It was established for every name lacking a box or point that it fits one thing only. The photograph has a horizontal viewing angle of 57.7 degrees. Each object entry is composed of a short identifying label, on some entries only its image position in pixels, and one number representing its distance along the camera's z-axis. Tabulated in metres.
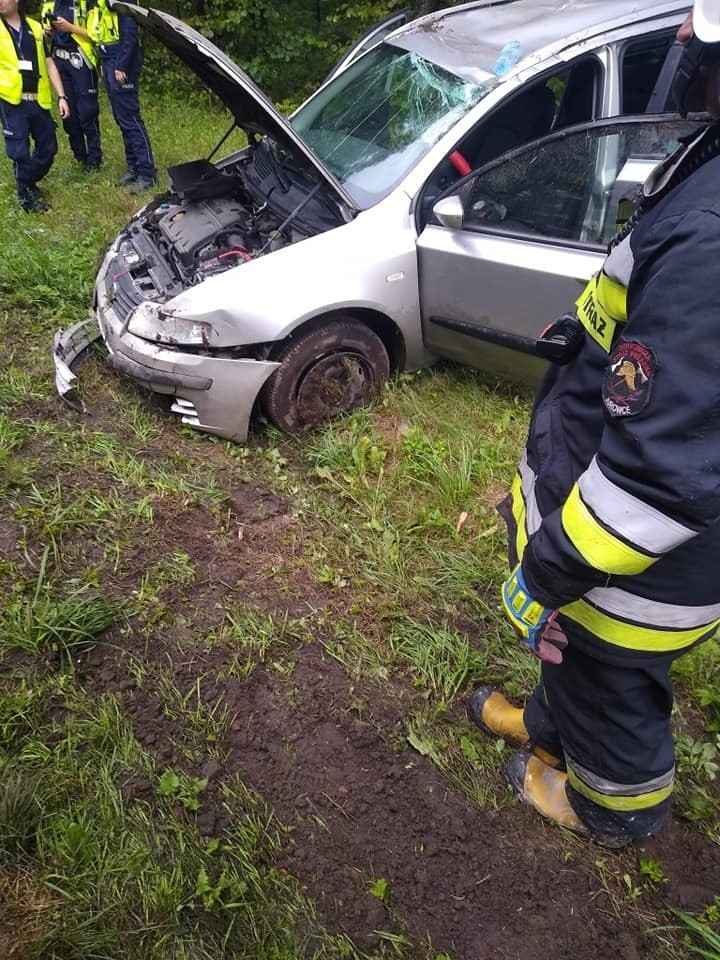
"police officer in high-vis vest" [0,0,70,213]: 5.11
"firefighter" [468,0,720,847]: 0.95
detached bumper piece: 3.09
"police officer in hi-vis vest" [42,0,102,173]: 5.81
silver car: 2.74
